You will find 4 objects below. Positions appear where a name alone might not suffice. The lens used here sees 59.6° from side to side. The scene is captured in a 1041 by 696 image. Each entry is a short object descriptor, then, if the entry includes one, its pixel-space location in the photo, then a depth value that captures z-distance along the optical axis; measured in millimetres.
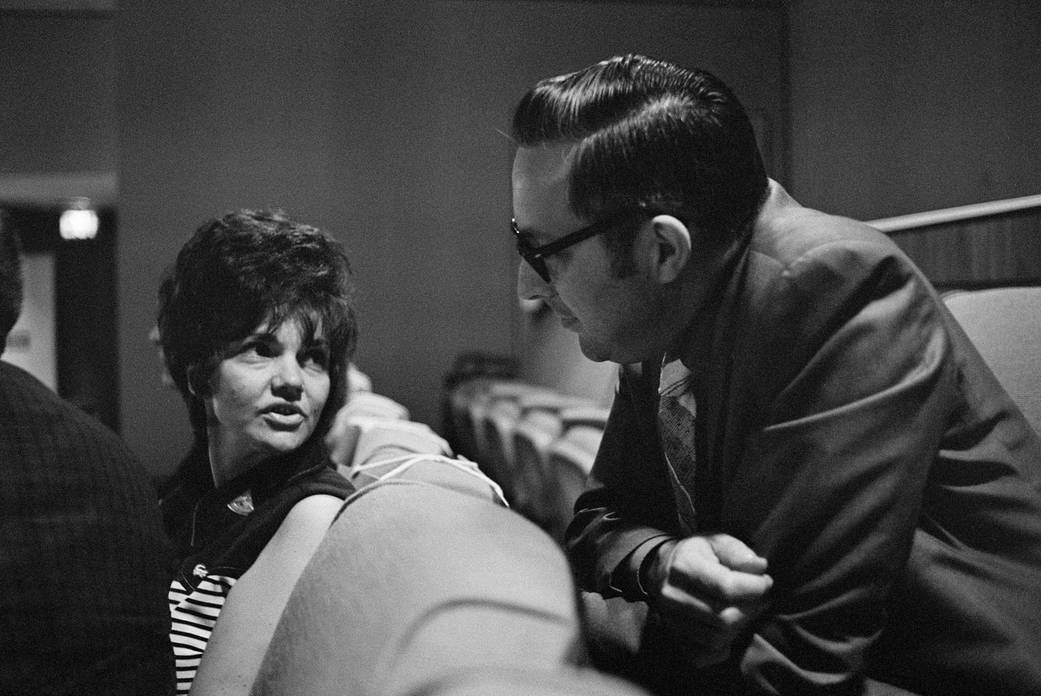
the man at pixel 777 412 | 854
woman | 1313
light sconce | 9945
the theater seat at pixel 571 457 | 2791
